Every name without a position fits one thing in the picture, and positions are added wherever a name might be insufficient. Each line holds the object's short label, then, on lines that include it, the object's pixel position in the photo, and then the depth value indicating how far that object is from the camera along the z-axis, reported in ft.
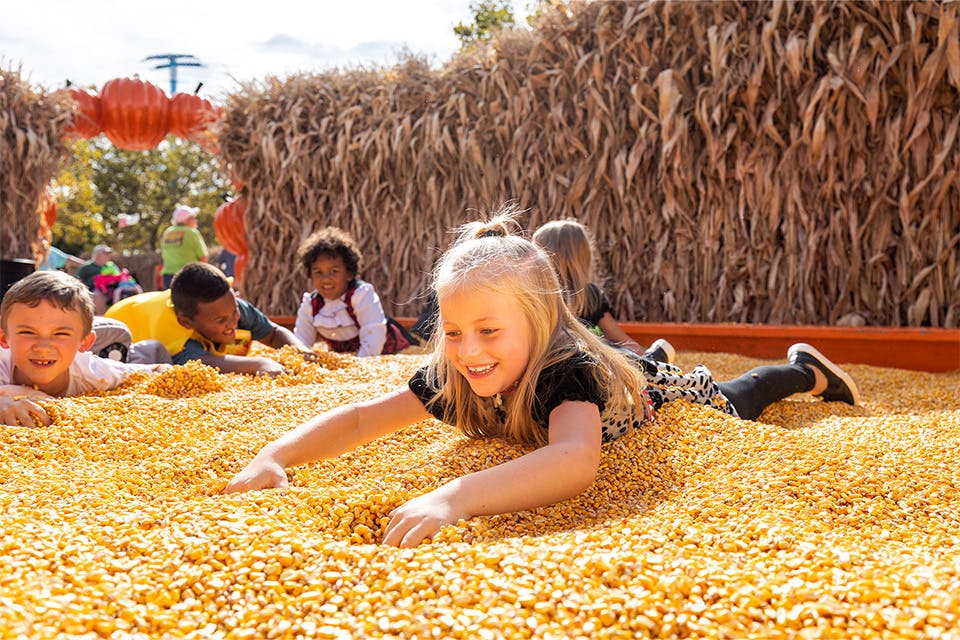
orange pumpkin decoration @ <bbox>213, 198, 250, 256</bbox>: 25.18
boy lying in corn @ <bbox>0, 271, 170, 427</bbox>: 8.24
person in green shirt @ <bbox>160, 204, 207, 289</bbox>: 29.40
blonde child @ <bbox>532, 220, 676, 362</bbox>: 12.07
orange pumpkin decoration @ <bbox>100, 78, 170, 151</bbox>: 27.66
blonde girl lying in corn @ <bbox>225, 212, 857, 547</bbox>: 4.98
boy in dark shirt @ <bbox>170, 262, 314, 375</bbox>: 11.71
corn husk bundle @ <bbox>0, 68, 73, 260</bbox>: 22.24
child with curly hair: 14.99
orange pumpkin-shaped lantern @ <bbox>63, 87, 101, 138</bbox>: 27.12
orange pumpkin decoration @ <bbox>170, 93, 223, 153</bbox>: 29.01
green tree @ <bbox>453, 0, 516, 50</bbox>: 40.71
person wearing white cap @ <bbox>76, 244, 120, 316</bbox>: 38.24
